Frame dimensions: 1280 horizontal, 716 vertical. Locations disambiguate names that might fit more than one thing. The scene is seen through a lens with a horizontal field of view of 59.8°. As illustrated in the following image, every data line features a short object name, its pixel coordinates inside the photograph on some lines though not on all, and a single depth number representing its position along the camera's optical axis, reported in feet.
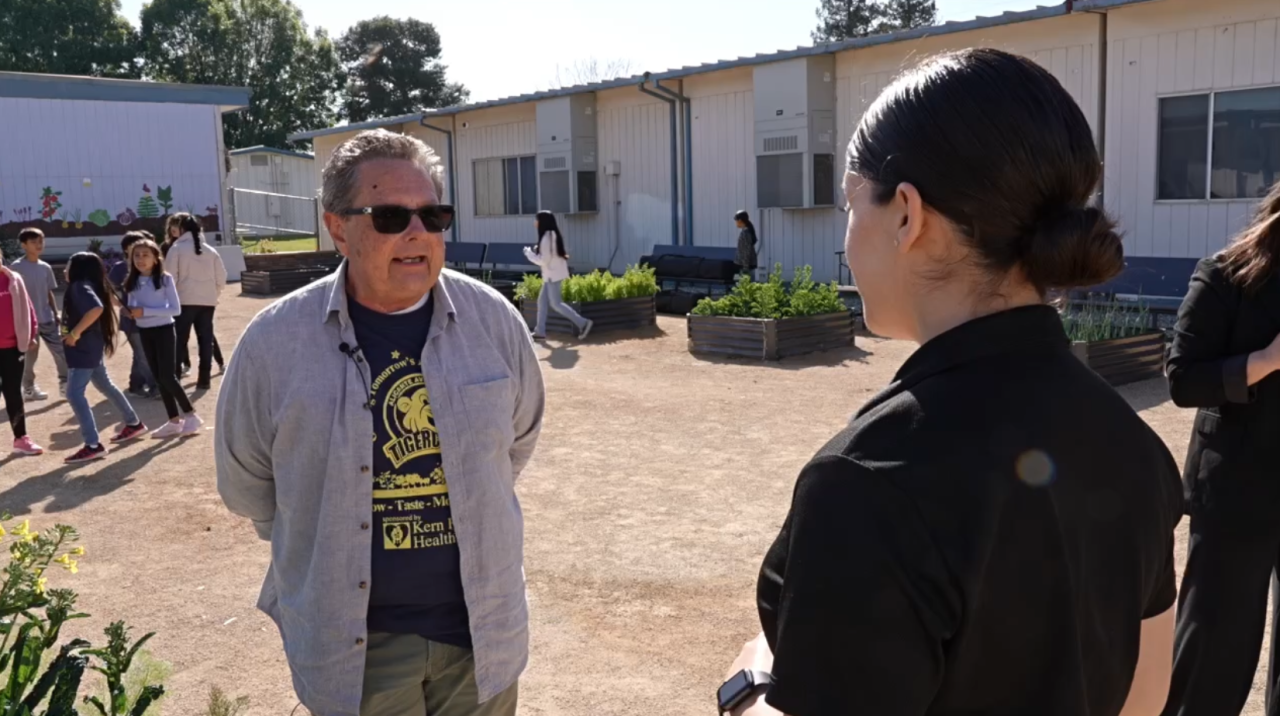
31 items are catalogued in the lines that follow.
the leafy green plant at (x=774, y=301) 44.65
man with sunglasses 8.75
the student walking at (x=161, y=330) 31.50
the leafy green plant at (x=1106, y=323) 37.04
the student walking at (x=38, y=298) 34.71
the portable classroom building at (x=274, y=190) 131.44
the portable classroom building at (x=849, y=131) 44.88
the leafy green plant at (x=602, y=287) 52.44
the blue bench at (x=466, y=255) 80.12
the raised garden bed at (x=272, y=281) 79.66
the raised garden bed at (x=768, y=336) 43.32
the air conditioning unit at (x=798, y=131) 58.08
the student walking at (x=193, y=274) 36.11
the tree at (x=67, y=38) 169.99
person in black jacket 11.16
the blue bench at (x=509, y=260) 78.18
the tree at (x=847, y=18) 212.43
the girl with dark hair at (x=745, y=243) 56.90
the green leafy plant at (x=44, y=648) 8.64
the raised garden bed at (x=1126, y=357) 35.83
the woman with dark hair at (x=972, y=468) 3.91
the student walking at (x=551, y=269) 49.19
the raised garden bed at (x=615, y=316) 52.24
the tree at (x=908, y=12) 209.26
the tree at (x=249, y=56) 182.39
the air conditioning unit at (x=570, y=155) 72.84
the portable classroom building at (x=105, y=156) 84.99
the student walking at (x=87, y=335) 29.50
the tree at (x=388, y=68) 205.67
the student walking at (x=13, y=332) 28.43
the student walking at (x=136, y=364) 39.24
